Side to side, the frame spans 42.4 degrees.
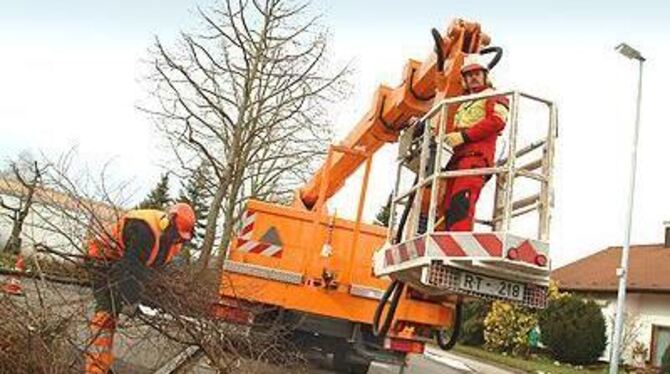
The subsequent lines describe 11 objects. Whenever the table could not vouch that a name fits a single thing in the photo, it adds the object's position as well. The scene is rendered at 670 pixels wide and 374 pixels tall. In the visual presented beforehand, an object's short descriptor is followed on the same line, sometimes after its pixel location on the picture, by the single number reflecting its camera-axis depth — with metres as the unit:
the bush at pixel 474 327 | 33.47
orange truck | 8.84
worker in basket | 6.08
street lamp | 20.53
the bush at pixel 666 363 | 23.63
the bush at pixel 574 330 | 28.30
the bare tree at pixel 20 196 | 6.78
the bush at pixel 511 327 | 30.34
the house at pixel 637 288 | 28.81
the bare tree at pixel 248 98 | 21.47
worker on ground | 6.20
